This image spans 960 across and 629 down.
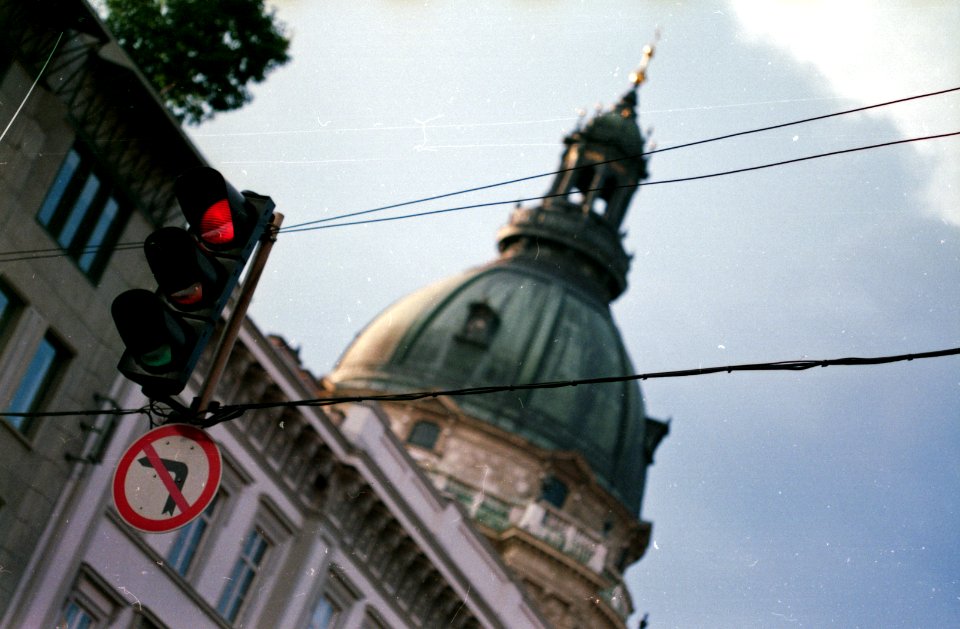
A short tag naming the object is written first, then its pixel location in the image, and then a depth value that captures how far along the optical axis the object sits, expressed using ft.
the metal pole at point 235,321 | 32.32
